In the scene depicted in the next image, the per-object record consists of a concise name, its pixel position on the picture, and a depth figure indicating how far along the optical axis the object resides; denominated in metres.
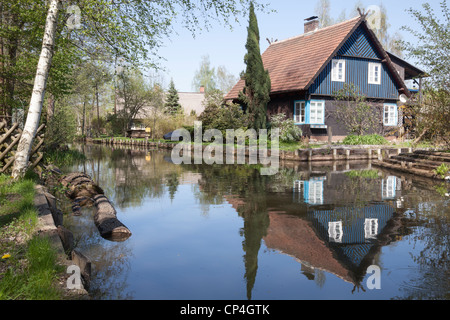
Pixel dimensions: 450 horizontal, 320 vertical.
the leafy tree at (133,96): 49.91
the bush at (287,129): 25.98
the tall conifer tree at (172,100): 59.39
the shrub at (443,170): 14.14
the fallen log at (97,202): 7.31
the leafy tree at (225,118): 28.36
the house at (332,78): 28.48
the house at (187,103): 59.14
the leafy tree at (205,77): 84.31
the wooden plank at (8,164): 9.97
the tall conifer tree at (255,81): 26.89
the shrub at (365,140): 25.55
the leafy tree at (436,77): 14.80
